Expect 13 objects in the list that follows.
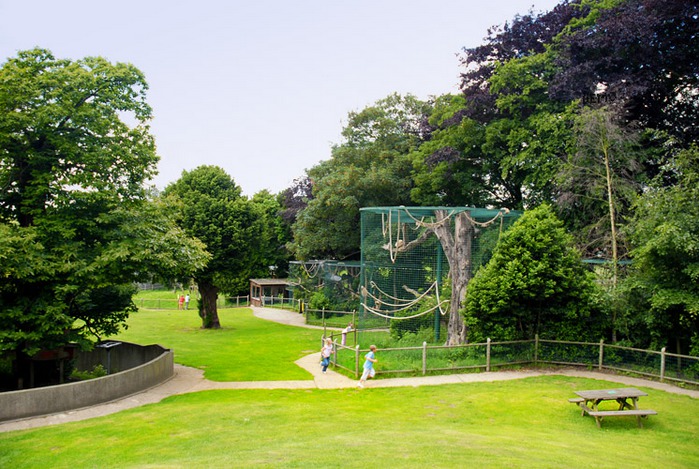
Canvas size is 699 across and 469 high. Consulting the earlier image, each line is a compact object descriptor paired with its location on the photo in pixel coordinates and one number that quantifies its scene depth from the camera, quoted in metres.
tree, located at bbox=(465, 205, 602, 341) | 16.53
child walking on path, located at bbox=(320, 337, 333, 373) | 17.61
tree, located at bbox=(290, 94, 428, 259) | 33.28
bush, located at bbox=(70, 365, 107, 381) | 18.53
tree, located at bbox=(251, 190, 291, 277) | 52.23
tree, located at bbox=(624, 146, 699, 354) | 14.29
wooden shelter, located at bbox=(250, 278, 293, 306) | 47.84
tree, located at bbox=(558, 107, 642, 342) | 17.69
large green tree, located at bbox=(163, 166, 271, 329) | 30.38
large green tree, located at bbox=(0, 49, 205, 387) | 14.63
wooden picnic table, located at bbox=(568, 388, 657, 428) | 10.90
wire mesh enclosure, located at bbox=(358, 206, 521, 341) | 18.94
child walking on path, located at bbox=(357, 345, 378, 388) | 15.46
